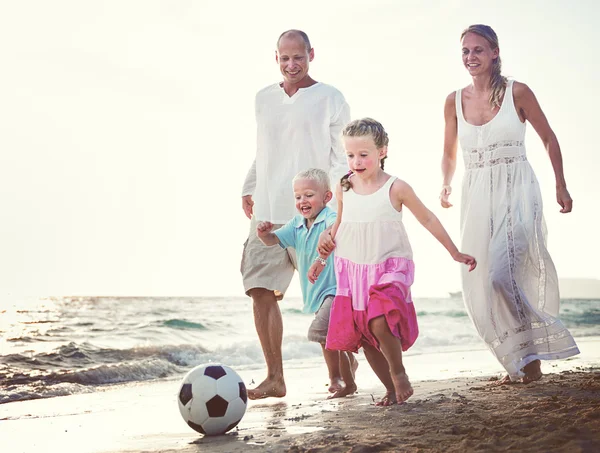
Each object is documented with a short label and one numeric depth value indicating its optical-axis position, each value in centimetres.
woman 510
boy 505
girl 427
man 547
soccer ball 393
